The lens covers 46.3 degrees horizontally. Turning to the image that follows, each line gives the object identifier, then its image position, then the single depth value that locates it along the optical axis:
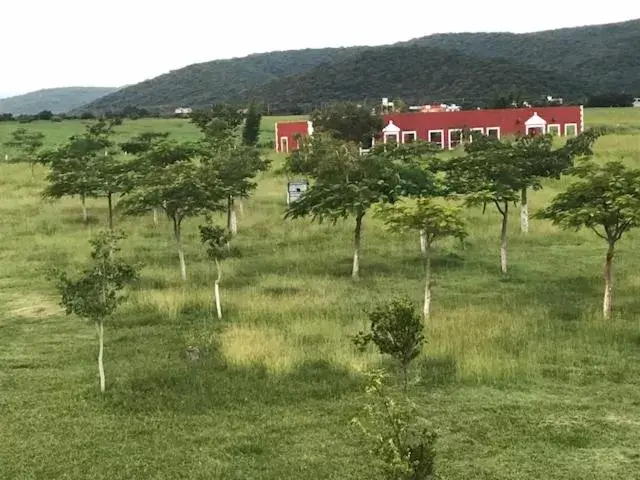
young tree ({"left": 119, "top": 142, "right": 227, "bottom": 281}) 20.41
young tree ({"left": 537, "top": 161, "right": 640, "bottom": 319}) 15.70
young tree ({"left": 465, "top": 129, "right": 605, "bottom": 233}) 23.91
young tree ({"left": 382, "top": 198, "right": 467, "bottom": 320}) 16.47
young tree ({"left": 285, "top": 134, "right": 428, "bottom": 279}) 20.75
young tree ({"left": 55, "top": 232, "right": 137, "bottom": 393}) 12.66
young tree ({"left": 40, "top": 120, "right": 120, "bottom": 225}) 27.62
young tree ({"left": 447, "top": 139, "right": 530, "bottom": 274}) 21.03
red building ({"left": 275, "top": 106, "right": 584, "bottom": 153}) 57.09
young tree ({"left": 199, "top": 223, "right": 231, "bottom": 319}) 17.03
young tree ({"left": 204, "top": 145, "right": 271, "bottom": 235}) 24.80
